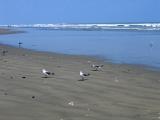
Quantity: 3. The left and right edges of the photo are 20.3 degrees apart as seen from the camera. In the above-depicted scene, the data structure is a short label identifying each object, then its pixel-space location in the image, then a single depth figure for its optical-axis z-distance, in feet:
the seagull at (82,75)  56.46
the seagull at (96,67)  68.62
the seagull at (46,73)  56.15
